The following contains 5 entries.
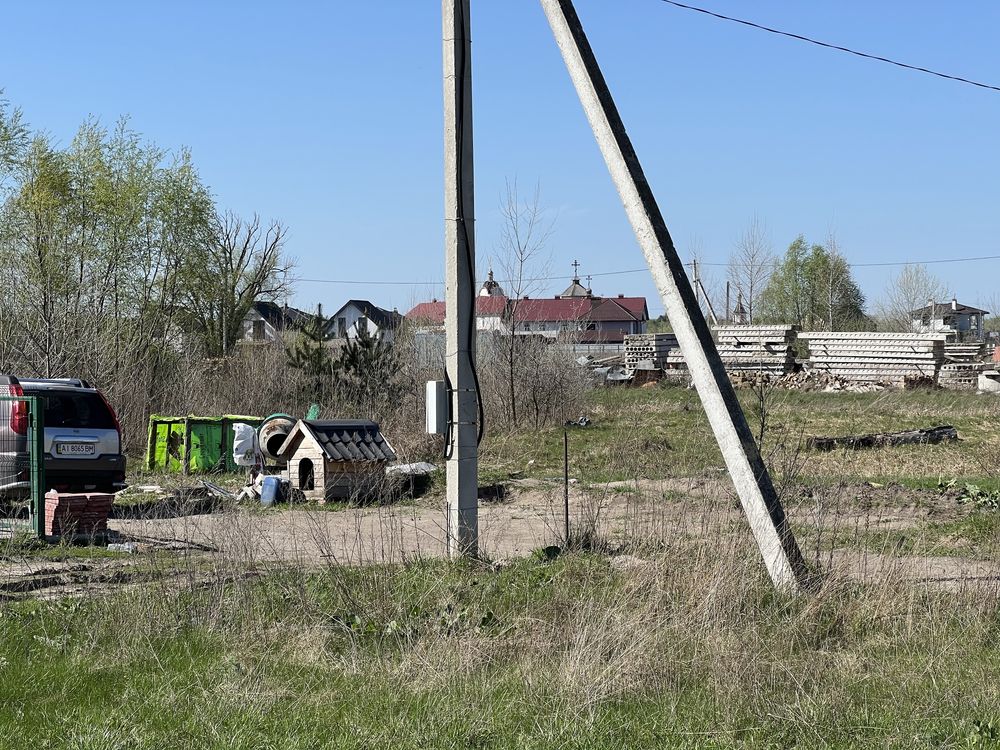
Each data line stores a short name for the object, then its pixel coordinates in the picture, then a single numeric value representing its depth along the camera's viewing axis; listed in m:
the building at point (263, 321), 64.94
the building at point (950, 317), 81.24
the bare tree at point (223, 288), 44.34
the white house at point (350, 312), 96.30
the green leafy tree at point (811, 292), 81.00
